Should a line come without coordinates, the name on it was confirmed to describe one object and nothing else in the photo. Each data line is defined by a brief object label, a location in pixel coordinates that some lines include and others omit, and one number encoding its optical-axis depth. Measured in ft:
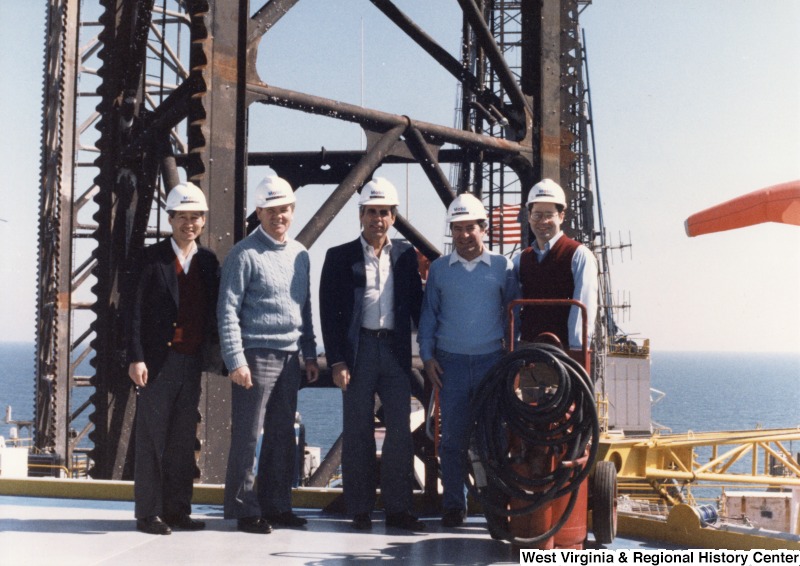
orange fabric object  22.95
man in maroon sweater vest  18.78
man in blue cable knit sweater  19.65
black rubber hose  17.12
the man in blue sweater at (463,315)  20.15
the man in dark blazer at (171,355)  19.58
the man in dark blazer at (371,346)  20.43
